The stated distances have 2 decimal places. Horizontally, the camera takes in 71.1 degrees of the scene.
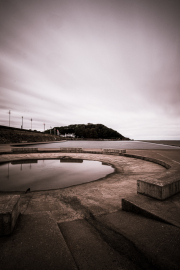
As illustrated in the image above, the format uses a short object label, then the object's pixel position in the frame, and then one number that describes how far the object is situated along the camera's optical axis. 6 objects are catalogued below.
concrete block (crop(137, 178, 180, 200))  3.02
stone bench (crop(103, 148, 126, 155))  14.73
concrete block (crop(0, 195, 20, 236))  1.96
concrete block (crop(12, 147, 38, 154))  15.34
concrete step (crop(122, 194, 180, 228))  2.33
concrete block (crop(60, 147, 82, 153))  16.53
